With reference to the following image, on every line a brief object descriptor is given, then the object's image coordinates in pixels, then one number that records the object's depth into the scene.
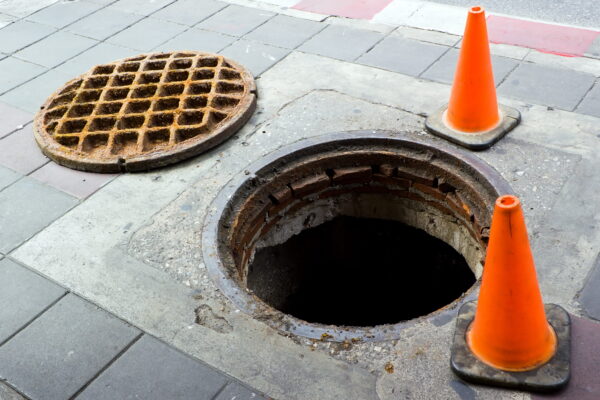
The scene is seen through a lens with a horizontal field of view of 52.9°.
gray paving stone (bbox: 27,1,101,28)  5.64
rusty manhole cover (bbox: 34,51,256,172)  3.81
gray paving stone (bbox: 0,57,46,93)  4.79
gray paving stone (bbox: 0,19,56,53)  5.31
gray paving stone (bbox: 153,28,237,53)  4.90
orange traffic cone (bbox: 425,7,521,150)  3.33
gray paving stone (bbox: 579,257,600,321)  2.53
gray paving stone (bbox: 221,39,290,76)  4.60
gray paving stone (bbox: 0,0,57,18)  5.89
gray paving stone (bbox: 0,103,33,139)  4.29
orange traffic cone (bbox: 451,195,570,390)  2.15
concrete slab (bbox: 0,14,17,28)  5.70
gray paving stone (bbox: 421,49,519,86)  4.17
